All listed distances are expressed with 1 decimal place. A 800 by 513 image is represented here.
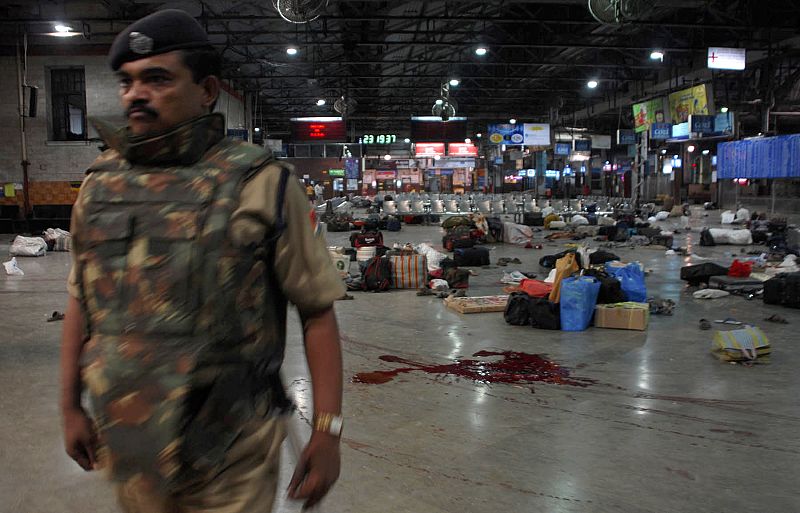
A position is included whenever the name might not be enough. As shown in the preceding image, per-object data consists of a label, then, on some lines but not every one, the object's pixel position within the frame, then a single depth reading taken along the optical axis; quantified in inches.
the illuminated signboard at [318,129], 1219.2
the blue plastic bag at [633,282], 313.6
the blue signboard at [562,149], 1659.7
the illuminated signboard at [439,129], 1270.9
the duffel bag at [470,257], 503.2
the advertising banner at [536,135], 1418.6
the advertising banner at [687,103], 931.3
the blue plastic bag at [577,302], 285.7
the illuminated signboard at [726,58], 792.3
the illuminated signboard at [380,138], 1475.1
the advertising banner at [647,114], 1075.3
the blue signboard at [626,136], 1504.7
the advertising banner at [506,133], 1456.7
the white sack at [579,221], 834.8
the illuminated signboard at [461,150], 1806.1
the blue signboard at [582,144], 1626.5
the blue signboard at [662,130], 1083.4
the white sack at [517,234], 668.7
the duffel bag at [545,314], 289.6
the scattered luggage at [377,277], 400.5
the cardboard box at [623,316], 287.4
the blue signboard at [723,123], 1028.8
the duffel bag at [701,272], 397.4
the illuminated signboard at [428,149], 1640.4
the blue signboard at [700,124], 945.5
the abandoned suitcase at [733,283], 376.2
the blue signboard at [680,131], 1064.2
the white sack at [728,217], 895.1
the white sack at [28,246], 597.6
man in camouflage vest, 52.9
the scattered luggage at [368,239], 551.9
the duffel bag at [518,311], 298.8
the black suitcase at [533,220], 917.2
